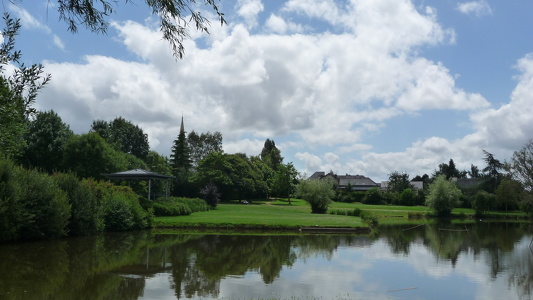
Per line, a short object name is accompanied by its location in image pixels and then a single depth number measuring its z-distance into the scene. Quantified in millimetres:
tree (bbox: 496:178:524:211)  50594
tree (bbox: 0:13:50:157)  6863
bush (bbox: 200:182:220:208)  48781
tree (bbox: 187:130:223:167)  90562
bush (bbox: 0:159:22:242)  19641
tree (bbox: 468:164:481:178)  127938
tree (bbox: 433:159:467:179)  112125
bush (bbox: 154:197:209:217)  35312
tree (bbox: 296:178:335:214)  47219
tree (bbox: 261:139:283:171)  97075
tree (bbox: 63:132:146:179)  47531
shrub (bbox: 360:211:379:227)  38975
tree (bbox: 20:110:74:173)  48844
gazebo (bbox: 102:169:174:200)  37875
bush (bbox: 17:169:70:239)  21531
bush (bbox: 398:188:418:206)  73312
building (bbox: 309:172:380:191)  119125
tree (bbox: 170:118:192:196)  77494
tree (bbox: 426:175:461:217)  56750
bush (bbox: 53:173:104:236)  25156
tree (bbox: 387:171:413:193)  83375
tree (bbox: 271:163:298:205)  68000
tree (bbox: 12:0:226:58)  6246
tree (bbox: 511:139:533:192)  49375
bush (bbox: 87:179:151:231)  28750
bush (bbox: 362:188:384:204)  75188
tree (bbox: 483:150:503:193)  79006
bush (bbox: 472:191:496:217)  59812
